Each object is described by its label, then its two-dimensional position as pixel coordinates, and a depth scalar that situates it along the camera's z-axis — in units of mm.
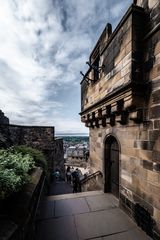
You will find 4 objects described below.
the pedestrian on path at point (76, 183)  8473
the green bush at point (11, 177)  2093
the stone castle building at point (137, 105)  2967
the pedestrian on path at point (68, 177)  13977
